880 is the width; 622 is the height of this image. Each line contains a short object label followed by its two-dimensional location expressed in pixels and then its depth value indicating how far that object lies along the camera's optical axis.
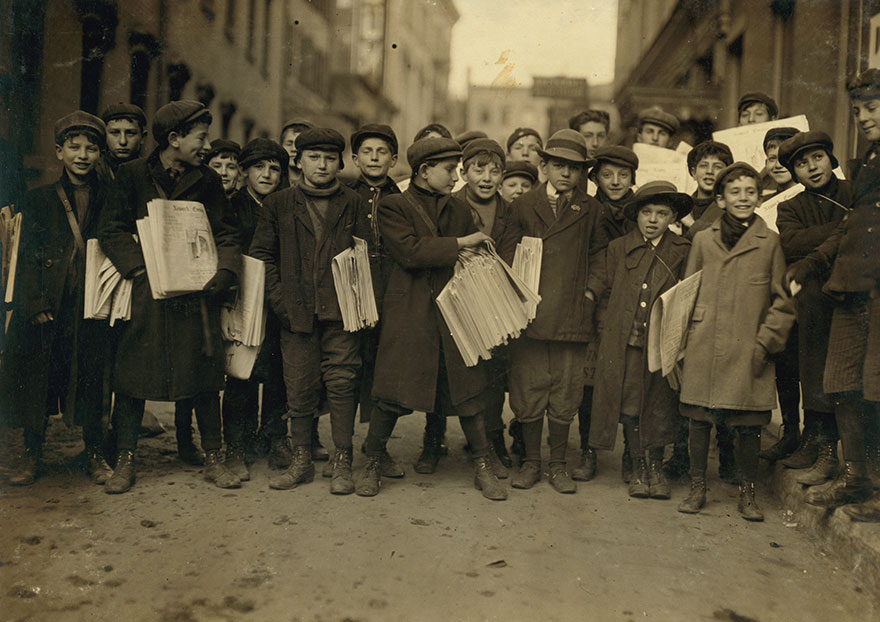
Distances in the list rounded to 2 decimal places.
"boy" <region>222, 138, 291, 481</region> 4.49
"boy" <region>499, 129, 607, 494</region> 4.40
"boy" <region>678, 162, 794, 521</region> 3.87
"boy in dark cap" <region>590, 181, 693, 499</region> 4.28
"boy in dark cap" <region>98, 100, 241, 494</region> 4.10
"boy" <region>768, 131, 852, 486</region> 3.92
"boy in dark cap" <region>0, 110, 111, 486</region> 4.21
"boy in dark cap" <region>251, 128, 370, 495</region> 4.24
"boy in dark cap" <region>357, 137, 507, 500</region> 4.10
